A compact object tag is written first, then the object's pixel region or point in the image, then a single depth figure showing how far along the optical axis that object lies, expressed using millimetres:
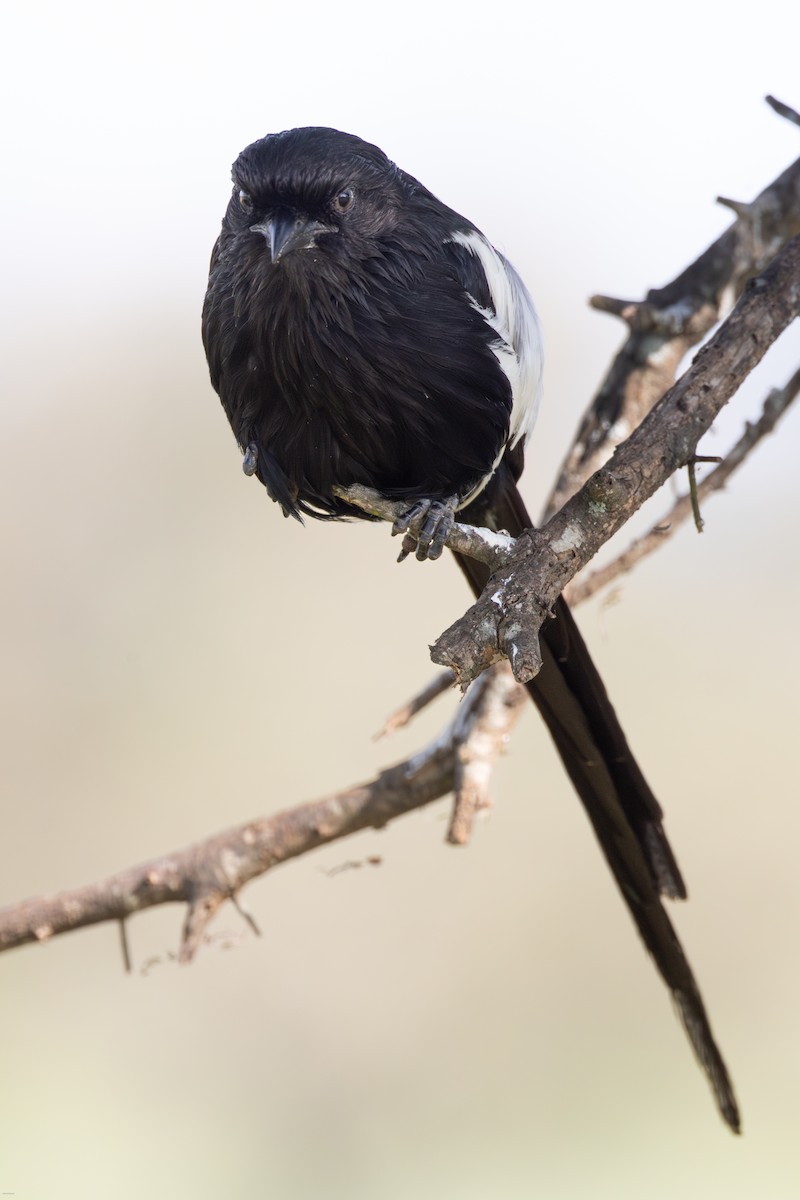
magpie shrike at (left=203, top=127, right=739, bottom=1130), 4012
